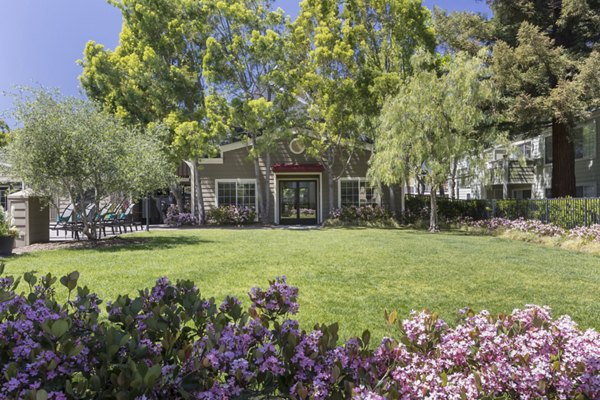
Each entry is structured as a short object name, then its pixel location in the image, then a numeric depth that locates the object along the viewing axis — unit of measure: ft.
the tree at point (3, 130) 88.89
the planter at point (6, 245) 27.45
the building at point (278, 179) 67.00
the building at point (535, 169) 57.16
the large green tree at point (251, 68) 56.90
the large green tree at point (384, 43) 59.47
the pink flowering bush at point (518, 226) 39.82
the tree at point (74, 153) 29.76
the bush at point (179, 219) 62.30
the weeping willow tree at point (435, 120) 48.67
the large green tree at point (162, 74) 58.44
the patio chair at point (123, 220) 41.10
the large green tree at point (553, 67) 46.65
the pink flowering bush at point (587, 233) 33.50
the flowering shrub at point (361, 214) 62.64
